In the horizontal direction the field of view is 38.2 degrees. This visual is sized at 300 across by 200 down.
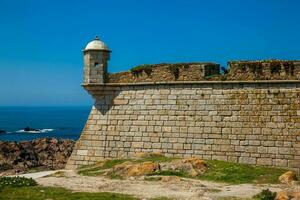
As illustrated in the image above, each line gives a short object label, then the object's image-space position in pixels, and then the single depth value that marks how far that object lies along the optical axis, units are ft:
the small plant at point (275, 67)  60.43
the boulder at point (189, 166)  53.49
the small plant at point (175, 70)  66.74
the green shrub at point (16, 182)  49.81
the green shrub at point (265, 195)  39.19
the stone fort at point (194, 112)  59.82
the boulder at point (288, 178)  48.54
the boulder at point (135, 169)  53.42
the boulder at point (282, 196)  38.37
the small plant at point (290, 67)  59.72
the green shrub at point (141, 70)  69.05
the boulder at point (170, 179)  49.73
